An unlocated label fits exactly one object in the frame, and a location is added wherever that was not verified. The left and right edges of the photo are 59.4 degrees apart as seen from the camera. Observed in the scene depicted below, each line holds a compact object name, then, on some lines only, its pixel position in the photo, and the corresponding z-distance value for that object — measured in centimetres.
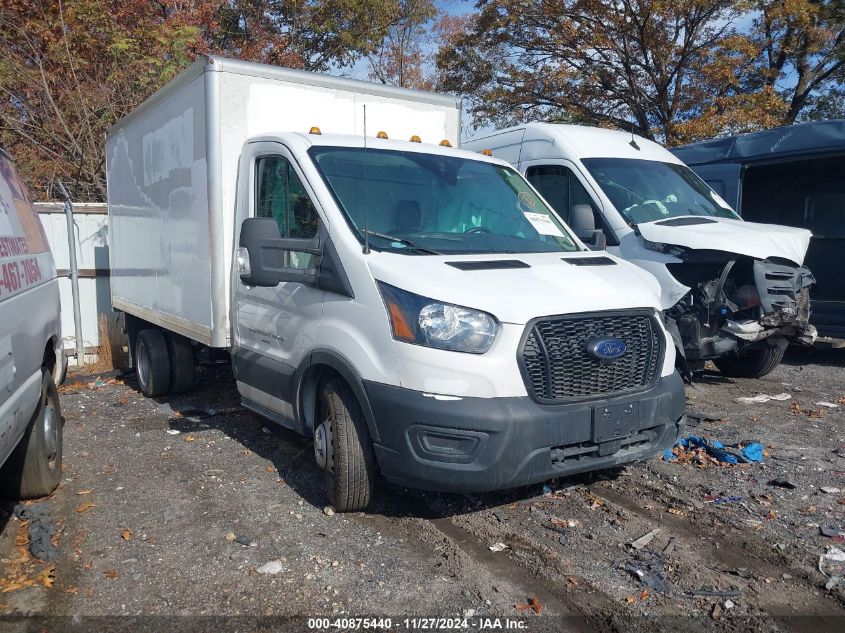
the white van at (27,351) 394
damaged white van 682
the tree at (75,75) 1499
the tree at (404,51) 2205
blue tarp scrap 558
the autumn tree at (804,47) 1762
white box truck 396
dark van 914
